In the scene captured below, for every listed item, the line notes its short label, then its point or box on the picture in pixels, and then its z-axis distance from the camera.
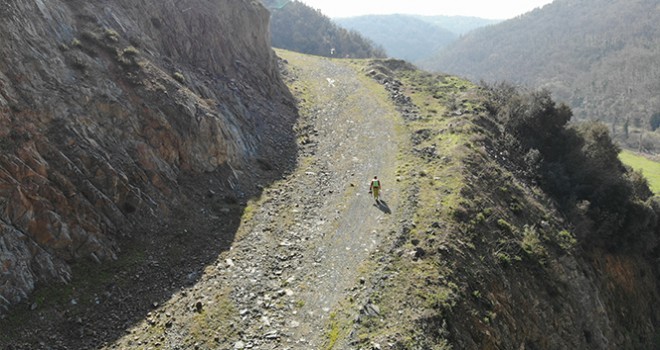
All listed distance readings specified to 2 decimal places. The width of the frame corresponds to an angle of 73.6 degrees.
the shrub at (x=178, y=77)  24.87
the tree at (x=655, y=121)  175.64
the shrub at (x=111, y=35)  22.34
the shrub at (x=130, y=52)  22.22
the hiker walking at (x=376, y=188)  22.64
